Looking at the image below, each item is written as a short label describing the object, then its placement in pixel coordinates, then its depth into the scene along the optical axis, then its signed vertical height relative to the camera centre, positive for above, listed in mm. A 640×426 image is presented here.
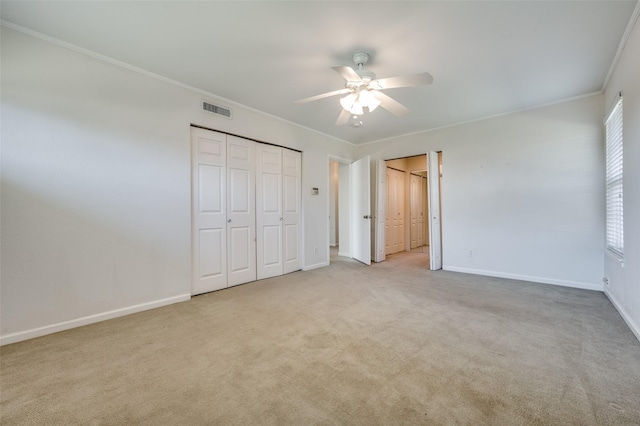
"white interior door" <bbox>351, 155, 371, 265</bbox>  5445 +98
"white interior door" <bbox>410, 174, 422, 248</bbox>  7715 +64
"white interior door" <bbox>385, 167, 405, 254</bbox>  6742 +10
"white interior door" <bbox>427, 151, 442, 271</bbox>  4957 -58
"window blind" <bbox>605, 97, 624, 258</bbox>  2938 +339
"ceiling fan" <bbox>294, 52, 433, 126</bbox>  2316 +1205
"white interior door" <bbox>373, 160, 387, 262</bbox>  5836 +11
